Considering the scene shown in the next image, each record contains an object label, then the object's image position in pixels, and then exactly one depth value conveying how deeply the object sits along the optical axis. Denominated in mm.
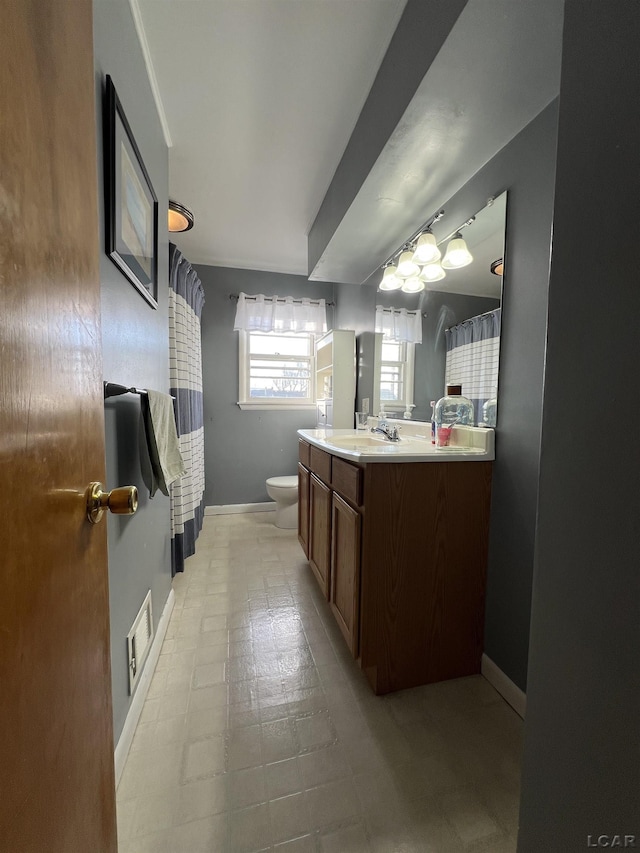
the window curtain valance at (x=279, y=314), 3287
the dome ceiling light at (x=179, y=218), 2004
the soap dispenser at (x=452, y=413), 1599
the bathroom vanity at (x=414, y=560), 1282
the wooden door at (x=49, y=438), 350
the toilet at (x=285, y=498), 2898
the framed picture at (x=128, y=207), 940
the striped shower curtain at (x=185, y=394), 2129
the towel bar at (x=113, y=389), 940
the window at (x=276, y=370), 3441
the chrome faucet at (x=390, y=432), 1986
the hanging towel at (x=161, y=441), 1202
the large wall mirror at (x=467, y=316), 1413
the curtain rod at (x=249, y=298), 3291
